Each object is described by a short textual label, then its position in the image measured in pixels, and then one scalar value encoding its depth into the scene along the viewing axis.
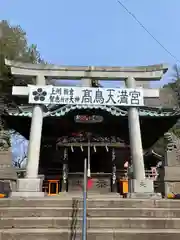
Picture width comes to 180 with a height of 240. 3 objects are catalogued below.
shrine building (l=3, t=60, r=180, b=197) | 7.77
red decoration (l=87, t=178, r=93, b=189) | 9.53
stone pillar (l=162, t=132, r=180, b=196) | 8.06
